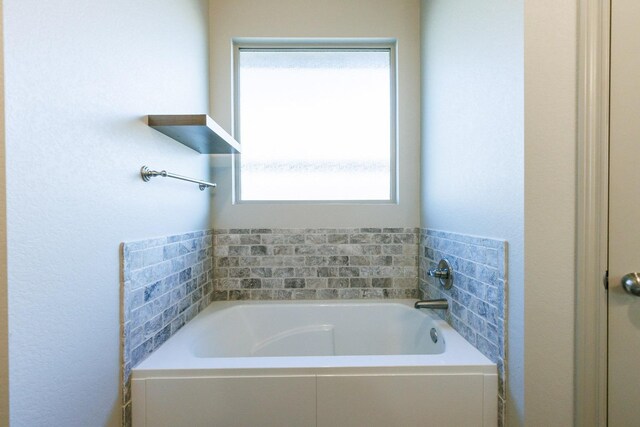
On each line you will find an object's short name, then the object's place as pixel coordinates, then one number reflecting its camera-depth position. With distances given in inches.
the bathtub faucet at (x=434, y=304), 59.4
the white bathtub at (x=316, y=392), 41.8
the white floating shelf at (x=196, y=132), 45.7
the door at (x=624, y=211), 37.6
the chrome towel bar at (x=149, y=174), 44.5
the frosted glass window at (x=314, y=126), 80.3
